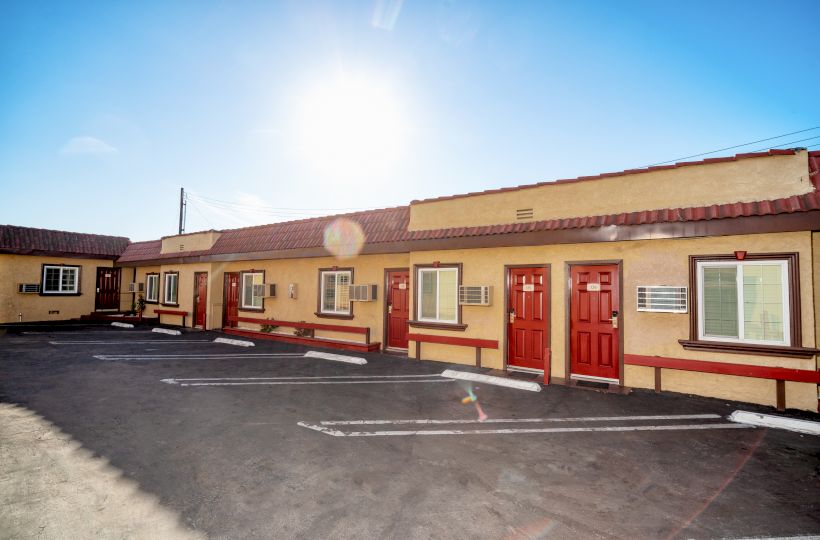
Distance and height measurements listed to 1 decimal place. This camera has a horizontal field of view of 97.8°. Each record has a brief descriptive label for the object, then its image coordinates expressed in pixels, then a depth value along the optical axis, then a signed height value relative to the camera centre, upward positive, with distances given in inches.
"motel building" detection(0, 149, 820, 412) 239.3 +5.1
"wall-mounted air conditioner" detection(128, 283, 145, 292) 785.6 -14.6
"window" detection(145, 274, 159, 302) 764.0 -14.3
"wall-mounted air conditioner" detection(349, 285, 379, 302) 449.7 -12.4
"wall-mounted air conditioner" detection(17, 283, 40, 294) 691.4 -17.4
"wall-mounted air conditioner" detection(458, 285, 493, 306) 348.2 -10.4
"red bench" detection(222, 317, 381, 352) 441.1 -76.6
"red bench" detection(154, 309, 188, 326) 661.3 -60.5
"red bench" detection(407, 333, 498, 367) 349.5 -58.6
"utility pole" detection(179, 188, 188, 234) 1175.5 +240.5
